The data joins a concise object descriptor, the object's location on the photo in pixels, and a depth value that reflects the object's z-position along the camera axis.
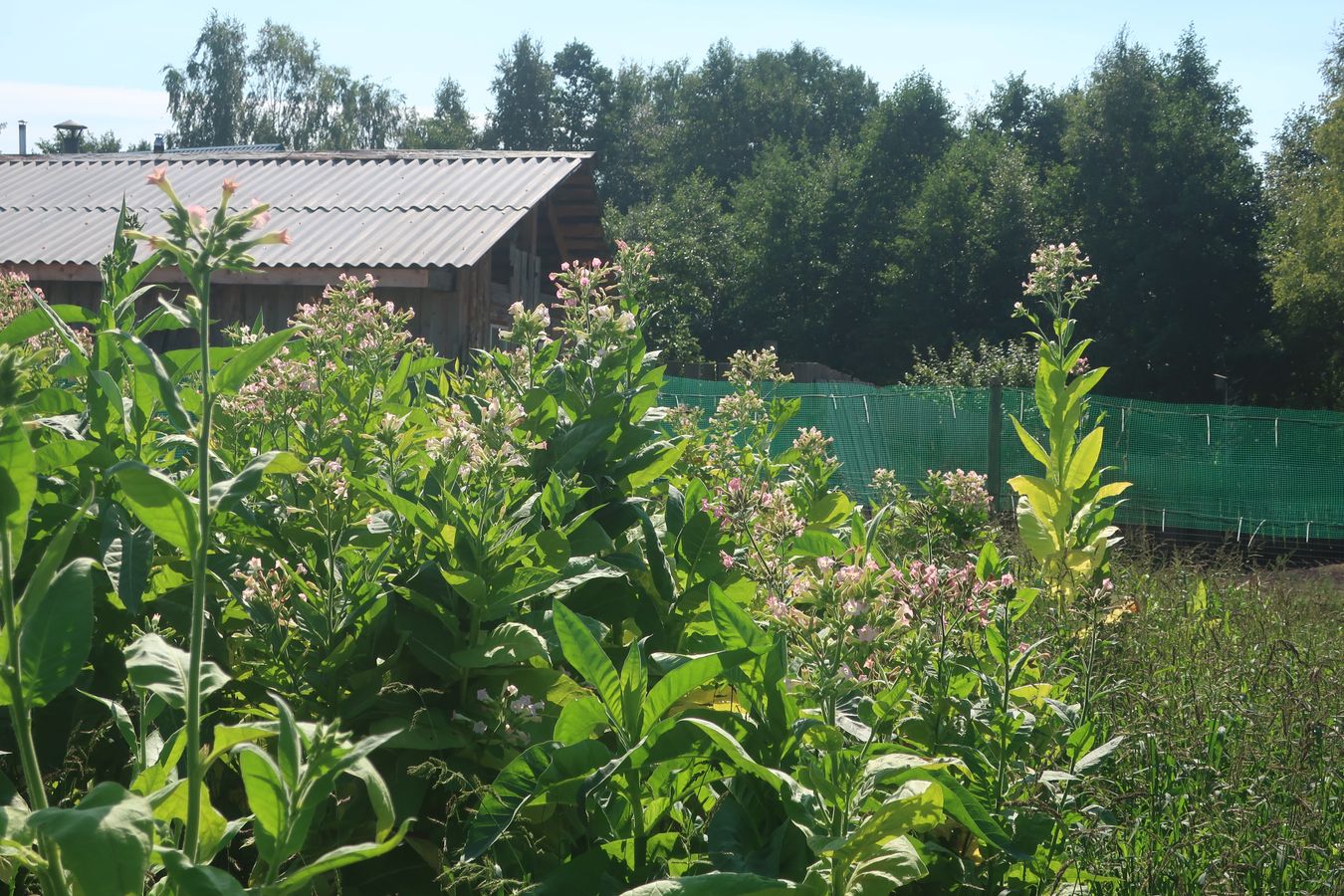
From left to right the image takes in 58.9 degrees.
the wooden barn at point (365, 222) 12.82
